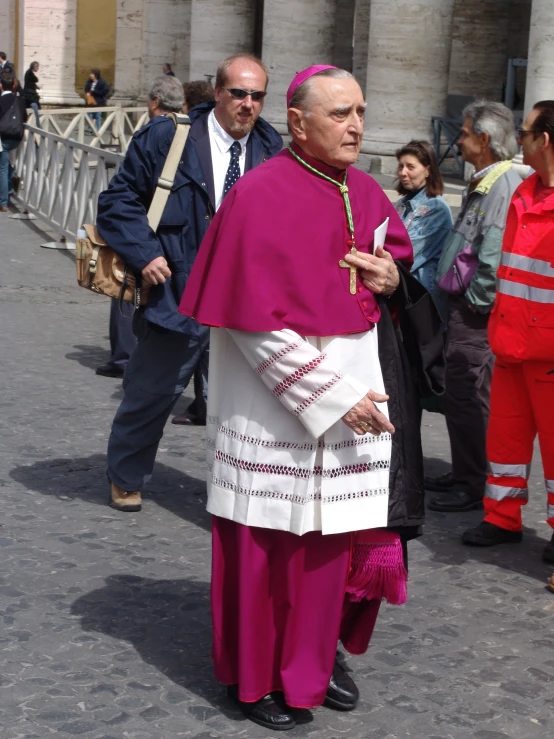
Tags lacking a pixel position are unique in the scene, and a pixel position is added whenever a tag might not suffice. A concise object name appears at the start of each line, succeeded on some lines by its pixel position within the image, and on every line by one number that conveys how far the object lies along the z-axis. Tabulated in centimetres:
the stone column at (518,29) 2353
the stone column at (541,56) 1537
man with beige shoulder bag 527
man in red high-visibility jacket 508
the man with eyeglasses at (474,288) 576
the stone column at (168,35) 2945
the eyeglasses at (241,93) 526
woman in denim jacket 630
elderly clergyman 355
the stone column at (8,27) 3822
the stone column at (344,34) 2508
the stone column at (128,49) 3241
